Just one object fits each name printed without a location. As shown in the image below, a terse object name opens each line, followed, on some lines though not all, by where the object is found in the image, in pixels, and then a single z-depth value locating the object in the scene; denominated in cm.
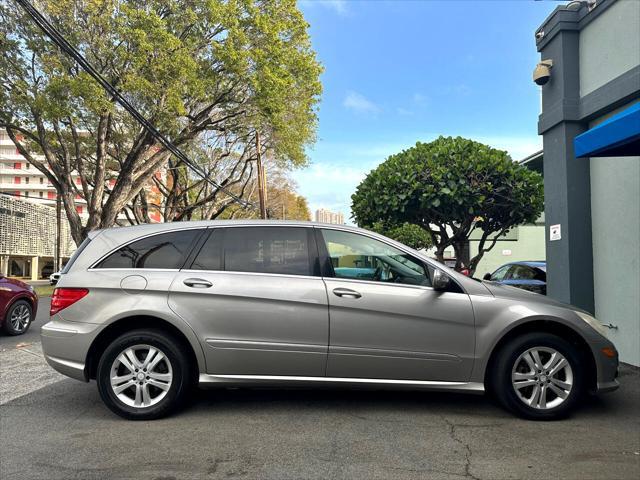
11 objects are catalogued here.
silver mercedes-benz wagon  429
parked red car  898
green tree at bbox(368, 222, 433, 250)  2792
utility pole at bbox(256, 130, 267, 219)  2672
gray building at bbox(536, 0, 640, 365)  640
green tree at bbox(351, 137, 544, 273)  1159
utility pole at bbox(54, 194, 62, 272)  3511
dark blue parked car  969
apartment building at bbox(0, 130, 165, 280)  4606
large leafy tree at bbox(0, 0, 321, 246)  1745
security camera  769
